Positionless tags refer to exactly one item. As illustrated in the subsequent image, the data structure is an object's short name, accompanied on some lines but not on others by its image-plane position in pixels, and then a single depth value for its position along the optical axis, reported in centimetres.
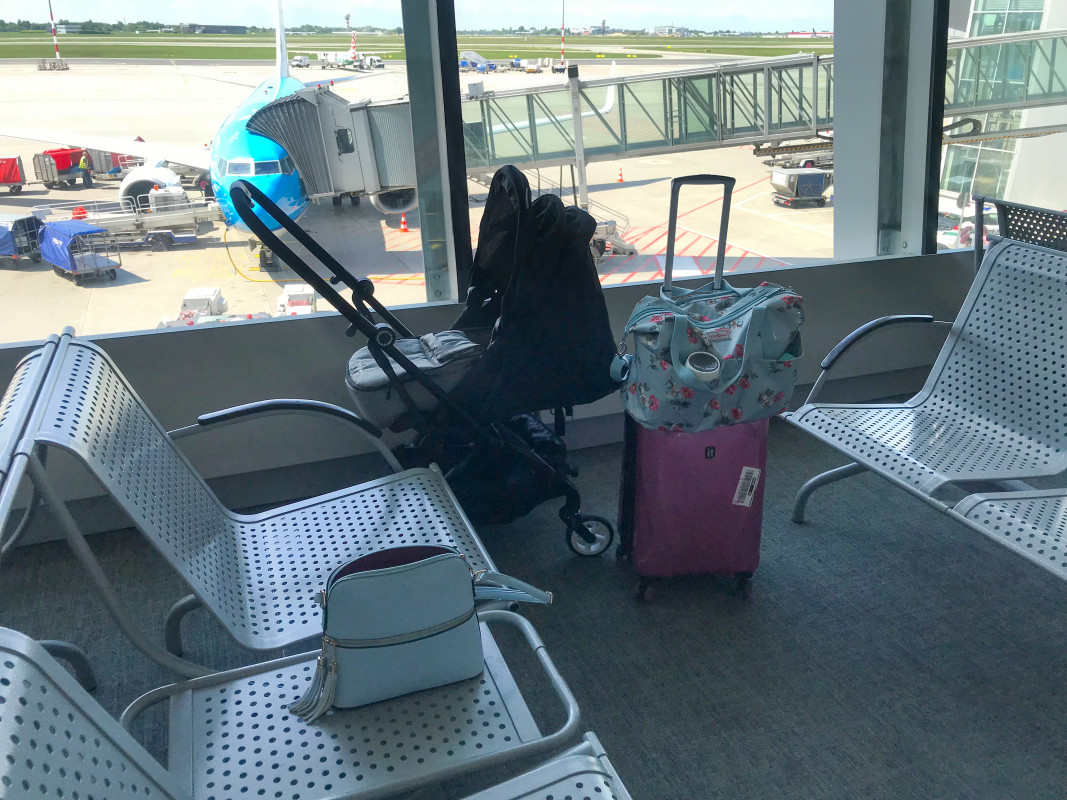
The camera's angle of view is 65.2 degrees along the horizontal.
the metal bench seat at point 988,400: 235
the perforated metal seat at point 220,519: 148
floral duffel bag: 221
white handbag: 139
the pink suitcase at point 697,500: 234
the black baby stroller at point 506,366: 239
